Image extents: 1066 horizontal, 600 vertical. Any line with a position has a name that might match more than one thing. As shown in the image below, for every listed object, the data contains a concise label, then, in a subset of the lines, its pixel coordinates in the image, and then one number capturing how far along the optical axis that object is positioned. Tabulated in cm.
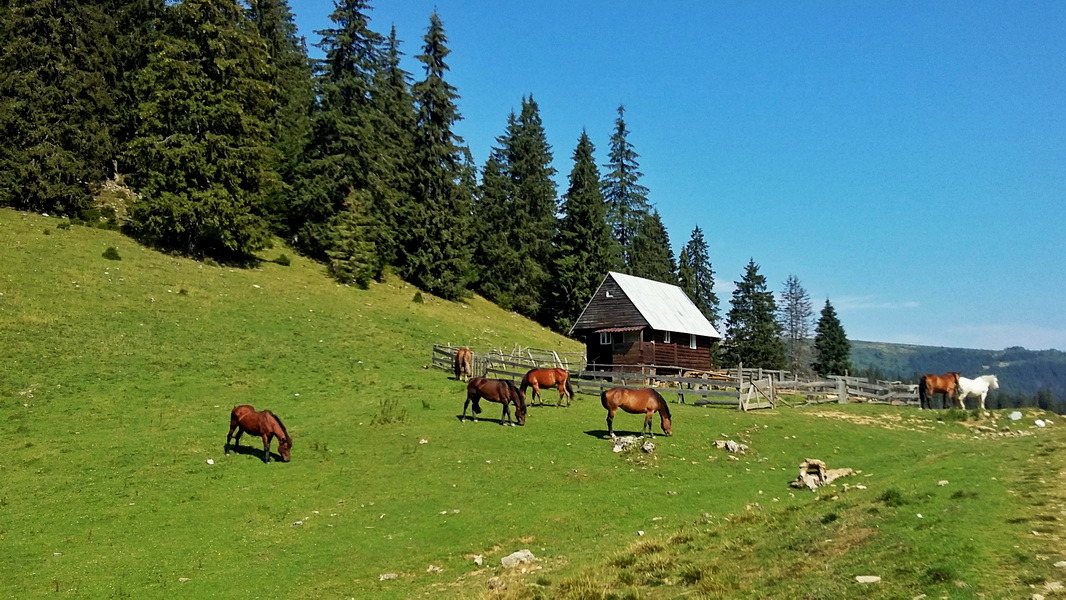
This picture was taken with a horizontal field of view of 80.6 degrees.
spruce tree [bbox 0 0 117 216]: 3850
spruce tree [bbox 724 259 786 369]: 7125
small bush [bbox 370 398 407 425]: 2120
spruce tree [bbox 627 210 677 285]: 7006
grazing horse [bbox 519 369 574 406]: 2642
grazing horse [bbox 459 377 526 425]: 2181
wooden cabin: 3928
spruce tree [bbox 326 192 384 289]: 4781
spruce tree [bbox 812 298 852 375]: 7688
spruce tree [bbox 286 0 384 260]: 4984
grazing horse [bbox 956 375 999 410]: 2998
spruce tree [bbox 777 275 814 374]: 8194
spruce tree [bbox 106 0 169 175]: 4462
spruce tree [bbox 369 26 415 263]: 5241
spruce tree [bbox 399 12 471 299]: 5453
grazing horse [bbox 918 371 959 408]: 3048
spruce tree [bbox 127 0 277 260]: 3997
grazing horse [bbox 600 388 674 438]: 2073
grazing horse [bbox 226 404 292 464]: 1720
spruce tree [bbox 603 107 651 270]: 6888
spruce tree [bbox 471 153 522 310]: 6278
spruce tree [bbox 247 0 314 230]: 5172
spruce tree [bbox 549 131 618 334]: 6241
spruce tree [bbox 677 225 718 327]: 7725
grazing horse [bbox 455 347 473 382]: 3058
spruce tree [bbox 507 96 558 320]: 6375
